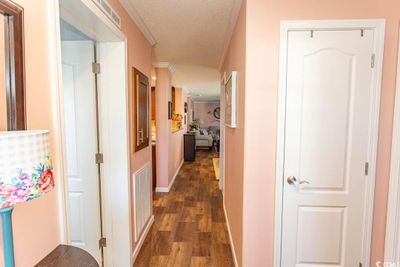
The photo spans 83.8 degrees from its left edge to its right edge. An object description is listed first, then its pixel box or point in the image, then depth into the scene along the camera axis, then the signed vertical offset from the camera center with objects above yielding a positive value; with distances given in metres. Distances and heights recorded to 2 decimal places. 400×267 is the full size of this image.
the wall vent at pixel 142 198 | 2.27 -0.92
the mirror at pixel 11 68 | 0.79 +0.17
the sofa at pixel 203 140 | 9.13 -0.96
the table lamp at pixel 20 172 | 0.62 -0.17
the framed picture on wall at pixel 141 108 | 2.22 +0.09
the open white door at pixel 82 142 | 1.88 -0.23
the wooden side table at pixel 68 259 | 0.89 -0.60
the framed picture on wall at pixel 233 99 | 2.11 +0.17
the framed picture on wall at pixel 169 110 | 4.34 +0.12
